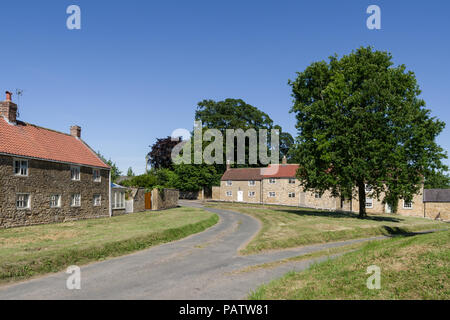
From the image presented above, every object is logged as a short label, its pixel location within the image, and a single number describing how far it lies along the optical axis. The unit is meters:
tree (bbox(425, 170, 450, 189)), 93.32
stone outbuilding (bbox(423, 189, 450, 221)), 51.91
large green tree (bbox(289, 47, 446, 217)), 32.31
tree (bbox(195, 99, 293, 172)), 81.50
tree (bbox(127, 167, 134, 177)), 82.36
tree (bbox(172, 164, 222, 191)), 69.00
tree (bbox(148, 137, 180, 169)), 75.44
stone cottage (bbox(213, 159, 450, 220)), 52.88
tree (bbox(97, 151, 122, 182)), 60.52
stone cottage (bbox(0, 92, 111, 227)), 25.11
